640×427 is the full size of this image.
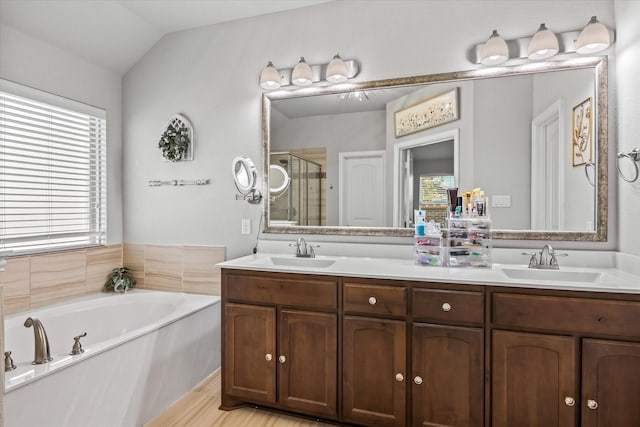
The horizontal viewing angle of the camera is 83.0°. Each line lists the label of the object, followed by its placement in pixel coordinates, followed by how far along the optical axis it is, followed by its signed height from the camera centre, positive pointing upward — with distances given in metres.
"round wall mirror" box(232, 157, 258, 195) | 2.62 +0.28
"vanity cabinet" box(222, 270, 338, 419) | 1.95 -0.73
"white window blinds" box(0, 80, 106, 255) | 2.28 +0.28
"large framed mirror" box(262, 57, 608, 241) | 2.03 +0.39
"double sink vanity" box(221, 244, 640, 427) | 1.55 -0.64
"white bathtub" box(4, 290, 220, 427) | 1.56 -0.80
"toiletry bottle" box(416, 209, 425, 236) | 2.14 -0.09
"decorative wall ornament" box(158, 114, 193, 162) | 2.85 +0.57
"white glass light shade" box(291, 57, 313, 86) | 2.48 +0.95
